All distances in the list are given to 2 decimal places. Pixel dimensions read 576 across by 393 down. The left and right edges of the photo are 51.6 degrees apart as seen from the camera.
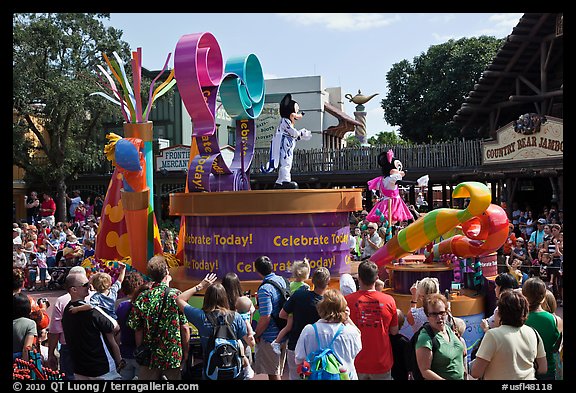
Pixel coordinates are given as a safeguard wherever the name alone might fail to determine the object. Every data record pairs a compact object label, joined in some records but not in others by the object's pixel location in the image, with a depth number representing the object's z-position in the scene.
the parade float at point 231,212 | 8.48
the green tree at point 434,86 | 32.47
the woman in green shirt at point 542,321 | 4.48
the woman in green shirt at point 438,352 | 4.06
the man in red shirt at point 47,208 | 19.12
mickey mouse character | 9.91
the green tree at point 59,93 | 21.06
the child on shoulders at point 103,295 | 4.96
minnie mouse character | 10.27
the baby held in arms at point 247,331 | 4.55
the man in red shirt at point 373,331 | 4.86
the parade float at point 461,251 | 7.96
